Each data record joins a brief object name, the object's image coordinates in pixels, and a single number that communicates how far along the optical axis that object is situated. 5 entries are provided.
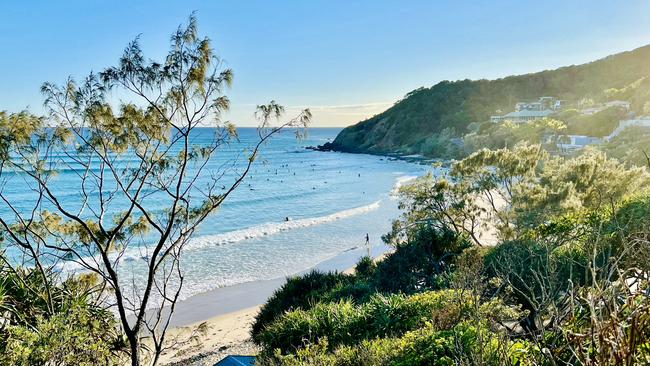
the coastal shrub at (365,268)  16.20
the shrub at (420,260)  12.45
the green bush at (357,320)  8.00
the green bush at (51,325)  5.84
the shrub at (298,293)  13.26
